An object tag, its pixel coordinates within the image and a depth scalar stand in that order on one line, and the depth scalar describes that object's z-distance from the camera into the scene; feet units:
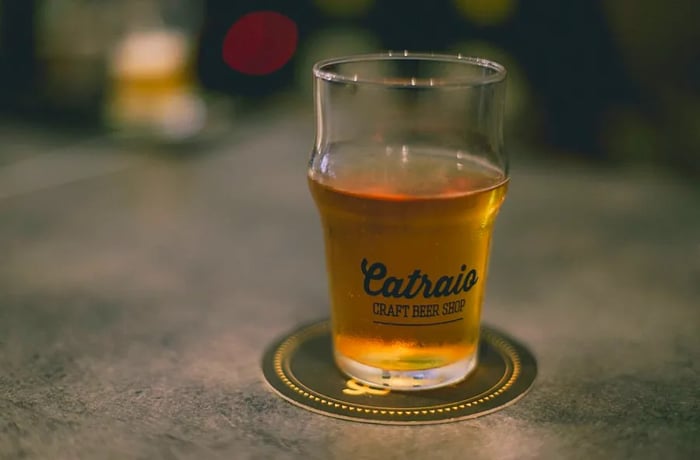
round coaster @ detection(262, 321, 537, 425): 1.27
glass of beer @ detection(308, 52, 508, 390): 1.28
